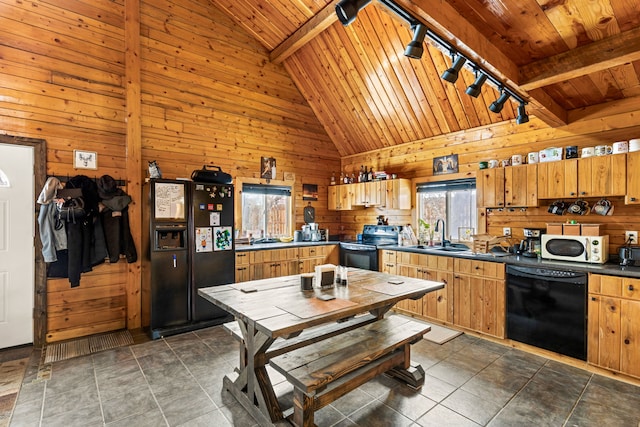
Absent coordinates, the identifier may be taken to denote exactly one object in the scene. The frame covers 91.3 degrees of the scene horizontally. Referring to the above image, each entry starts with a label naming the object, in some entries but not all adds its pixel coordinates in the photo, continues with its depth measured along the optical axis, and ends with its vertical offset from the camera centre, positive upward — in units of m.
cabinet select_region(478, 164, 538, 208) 3.59 +0.30
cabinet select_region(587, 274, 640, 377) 2.68 -1.00
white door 3.35 -0.33
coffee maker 3.60 -0.38
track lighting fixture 1.88 +1.18
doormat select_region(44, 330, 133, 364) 3.22 -1.46
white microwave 3.05 -0.38
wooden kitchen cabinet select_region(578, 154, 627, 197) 3.01 +0.35
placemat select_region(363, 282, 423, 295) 2.46 -0.62
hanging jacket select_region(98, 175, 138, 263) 3.69 -0.03
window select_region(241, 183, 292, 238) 5.24 +0.04
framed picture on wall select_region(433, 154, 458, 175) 4.62 +0.71
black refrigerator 3.70 -0.48
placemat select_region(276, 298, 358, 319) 1.94 -0.62
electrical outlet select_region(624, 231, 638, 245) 3.13 -0.27
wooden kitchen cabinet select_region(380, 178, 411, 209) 5.03 +0.30
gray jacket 3.34 -0.10
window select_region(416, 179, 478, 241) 4.54 +0.09
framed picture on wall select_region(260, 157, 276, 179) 5.29 +0.77
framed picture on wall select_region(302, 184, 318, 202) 5.86 +0.39
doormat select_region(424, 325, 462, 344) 3.57 -1.46
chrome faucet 4.75 -0.29
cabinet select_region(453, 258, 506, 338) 3.50 -1.00
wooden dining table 1.90 -0.63
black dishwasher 2.95 -0.98
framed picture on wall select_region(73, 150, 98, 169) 3.66 +0.64
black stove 4.91 -0.55
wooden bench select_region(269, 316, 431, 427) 1.96 -1.00
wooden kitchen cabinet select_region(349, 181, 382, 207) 5.29 +0.33
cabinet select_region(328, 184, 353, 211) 5.79 +0.28
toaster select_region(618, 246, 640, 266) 2.90 -0.42
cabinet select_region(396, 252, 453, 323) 3.98 -0.87
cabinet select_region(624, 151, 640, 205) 2.93 +0.30
